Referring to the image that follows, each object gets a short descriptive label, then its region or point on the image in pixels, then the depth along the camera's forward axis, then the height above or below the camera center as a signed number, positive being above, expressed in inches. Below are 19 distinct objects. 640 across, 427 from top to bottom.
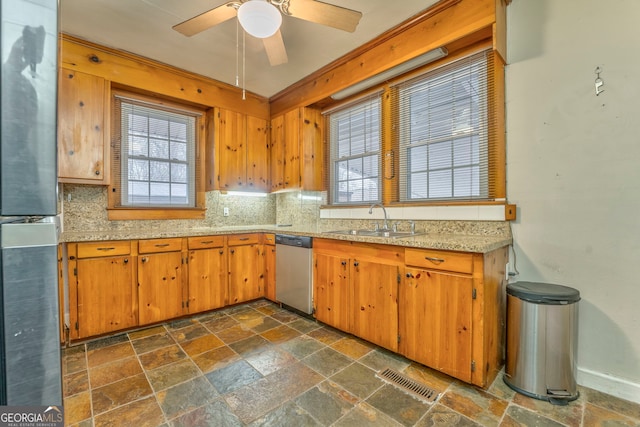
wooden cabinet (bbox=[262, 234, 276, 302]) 135.8 -26.3
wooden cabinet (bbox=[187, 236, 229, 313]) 119.6 -27.3
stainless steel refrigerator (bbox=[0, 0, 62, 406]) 16.0 +0.3
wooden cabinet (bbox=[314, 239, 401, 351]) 87.7 -26.7
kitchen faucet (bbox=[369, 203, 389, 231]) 116.1 -2.8
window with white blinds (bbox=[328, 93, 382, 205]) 127.3 +28.4
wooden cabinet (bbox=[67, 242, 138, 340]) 95.6 -27.3
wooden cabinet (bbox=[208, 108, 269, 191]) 144.6 +32.5
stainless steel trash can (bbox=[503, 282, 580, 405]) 67.2 -32.2
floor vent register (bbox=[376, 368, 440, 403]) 69.3 -45.3
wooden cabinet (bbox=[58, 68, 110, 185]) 103.7 +31.5
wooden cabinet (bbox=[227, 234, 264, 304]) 131.0 -26.9
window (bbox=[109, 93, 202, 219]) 125.0 +26.5
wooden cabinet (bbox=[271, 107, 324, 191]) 143.9 +32.6
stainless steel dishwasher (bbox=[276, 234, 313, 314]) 115.9 -26.0
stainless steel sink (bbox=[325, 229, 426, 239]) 102.8 -8.5
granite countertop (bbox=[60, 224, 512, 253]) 71.7 -8.5
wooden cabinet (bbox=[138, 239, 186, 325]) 108.2 -28.3
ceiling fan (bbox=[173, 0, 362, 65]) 66.4 +51.9
